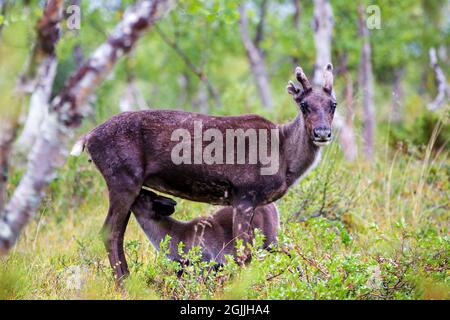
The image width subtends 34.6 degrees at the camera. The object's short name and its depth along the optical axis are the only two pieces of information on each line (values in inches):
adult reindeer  309.3
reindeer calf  330.0
